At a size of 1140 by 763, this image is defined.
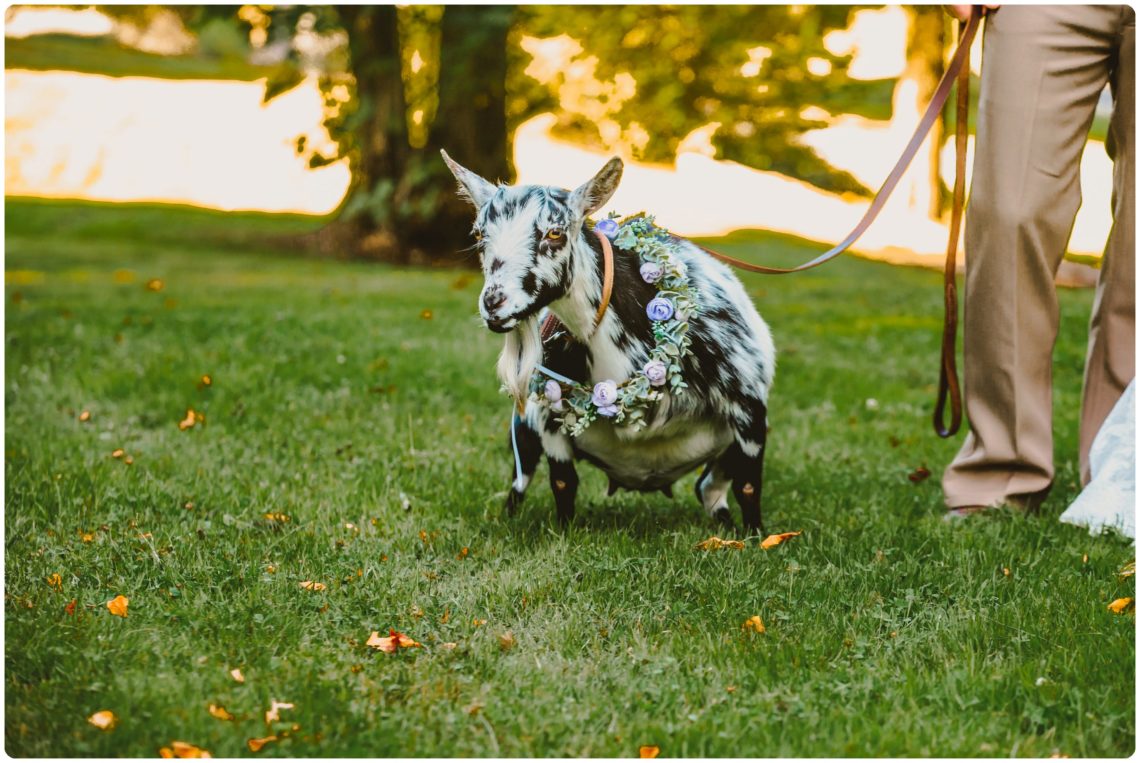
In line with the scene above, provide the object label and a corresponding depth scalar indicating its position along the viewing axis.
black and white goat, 3.56
